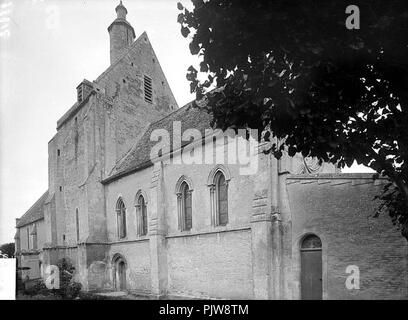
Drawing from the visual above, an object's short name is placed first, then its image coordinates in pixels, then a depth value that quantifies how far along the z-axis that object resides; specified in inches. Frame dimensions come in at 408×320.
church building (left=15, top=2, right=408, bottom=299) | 427.8
